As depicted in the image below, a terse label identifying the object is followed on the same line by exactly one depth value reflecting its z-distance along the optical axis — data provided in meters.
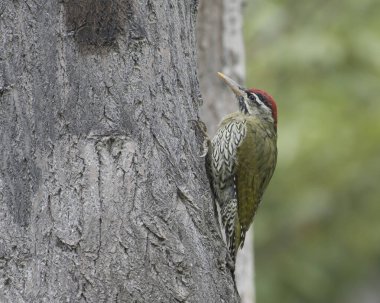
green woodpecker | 13.22
